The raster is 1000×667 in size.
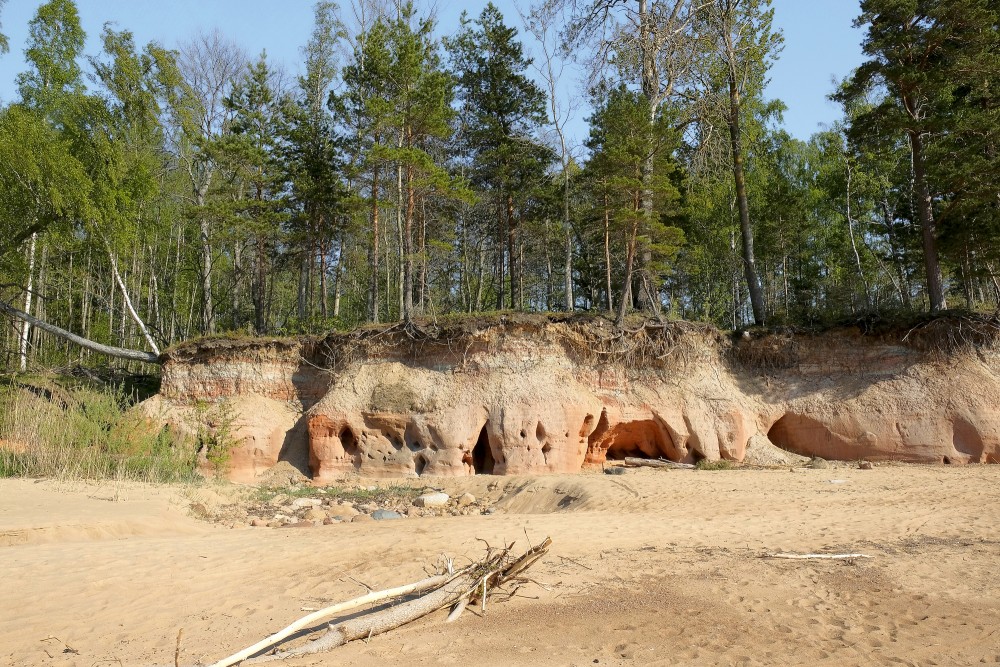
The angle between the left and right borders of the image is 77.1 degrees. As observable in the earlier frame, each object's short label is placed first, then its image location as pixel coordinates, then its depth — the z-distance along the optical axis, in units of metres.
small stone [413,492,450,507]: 13.02
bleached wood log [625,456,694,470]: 15.47
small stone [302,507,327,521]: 11.72
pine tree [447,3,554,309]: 21.34
